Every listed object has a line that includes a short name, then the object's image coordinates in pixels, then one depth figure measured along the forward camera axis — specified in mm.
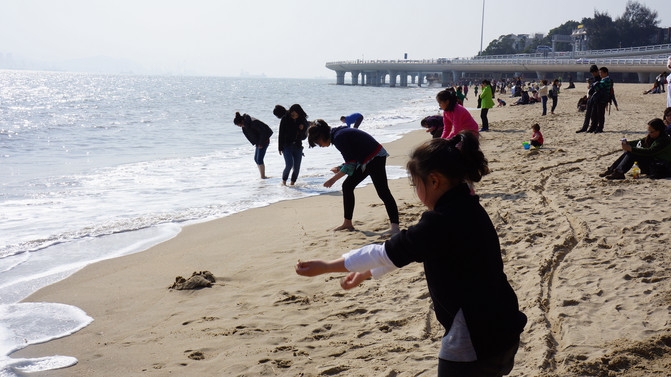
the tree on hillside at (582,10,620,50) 105688
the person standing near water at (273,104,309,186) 11609
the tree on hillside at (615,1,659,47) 105062
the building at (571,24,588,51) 98062
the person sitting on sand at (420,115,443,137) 10805
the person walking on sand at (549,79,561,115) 25041
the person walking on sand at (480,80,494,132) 19594
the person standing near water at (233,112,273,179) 12852
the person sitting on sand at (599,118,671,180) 8562
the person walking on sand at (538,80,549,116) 25016
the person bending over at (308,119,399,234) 6934
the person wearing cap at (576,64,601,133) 15636
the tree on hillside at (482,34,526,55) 143125
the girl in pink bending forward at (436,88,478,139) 8234
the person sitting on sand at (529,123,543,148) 13422
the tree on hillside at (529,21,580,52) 131875
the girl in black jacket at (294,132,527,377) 2277
